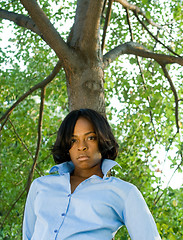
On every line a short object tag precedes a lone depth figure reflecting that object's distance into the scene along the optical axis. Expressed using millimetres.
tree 2627
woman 1571
